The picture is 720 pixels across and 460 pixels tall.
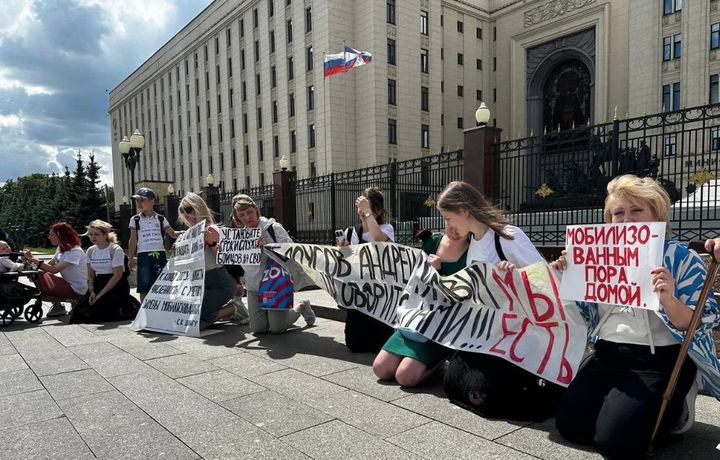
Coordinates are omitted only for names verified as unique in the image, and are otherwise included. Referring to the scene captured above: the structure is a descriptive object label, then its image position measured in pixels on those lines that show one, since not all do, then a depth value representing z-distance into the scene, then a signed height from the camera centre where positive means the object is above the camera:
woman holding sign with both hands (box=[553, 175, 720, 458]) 2.82 -0.97
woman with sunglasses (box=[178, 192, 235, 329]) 6.96 -0.95
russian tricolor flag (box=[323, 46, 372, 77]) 24.70 +6.89
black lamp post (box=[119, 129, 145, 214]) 17.69 +2.06
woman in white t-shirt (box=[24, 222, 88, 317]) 8.21 -0.97
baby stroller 7.60 -1.31
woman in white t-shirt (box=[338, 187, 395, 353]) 5.56 -1.21
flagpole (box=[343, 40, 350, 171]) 39.72 +7.43
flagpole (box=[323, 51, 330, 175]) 39.14 +6.82
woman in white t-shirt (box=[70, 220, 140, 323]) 7.88 -1.11
